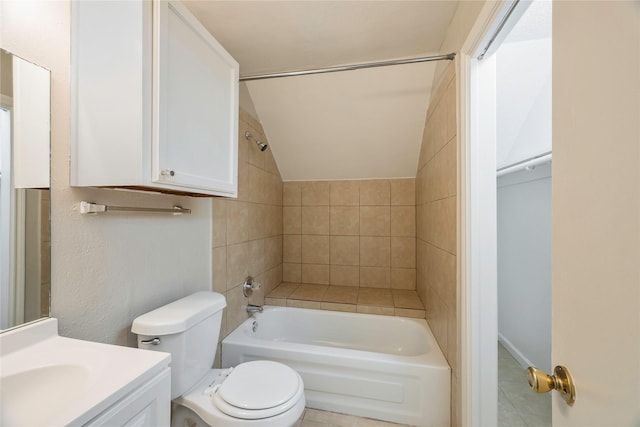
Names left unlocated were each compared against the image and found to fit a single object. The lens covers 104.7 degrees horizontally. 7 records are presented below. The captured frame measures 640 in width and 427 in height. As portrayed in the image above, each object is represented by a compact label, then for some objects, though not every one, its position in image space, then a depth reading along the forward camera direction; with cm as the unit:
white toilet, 100
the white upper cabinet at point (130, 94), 82
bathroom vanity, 58
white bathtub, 143
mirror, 75
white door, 34
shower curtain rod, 132
